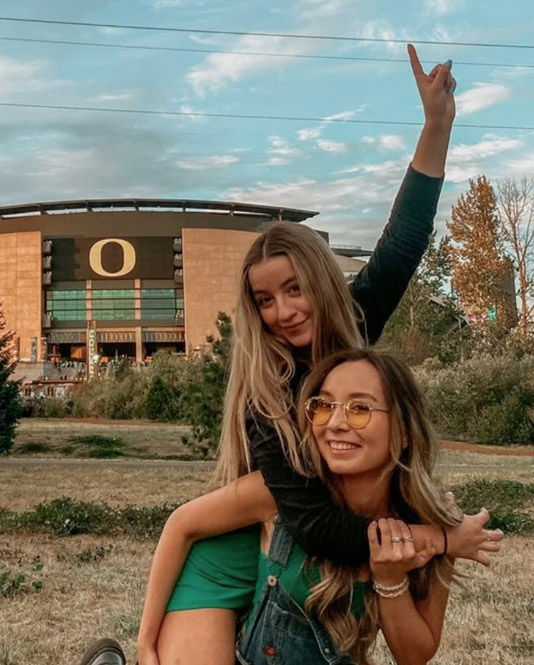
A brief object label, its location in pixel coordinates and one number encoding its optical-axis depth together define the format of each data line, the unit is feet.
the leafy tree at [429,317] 117.19
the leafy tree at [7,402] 54.44
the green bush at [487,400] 71.10
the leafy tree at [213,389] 41.45
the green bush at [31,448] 60.54
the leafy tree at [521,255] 108.88
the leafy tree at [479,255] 121.49
